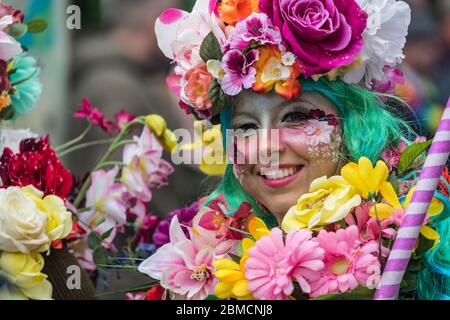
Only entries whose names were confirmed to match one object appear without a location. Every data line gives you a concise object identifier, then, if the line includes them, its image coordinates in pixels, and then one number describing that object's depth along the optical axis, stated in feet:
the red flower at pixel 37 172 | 6.36
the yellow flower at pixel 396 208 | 5.66
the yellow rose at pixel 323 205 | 5.77
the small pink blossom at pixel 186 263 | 5.99
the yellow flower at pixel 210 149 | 6.91
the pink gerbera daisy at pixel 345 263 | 5.62
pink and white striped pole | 5.49
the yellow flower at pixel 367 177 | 5.76
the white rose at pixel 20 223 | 6.18
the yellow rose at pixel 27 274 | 6.23
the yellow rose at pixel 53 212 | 6.29
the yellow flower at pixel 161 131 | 7.09
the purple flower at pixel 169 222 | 6.71
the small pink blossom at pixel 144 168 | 7.17
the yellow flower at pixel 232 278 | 5.71
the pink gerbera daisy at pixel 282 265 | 5.62
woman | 5.68
